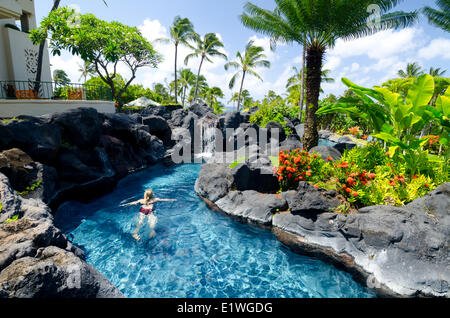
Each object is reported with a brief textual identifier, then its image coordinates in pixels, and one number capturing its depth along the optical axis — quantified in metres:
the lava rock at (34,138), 7.73
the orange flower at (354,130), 21.83
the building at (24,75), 11.98
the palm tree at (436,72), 37.06
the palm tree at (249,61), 31.67
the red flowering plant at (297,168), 7.40
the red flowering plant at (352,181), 6.11
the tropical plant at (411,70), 38.55
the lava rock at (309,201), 6.13
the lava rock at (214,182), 8.73
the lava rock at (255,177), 8.17
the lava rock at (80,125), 10.06
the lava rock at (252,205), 7.00
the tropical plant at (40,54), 14.59
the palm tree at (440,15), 13.95
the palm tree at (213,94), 45.53
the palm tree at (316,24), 8.94
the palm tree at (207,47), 33.69
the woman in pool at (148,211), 7.33
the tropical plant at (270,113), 17.47
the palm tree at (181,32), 32.47
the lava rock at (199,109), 24.01
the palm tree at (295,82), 32.85
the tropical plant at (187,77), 47.69
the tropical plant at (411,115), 6.36
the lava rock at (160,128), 17.77
